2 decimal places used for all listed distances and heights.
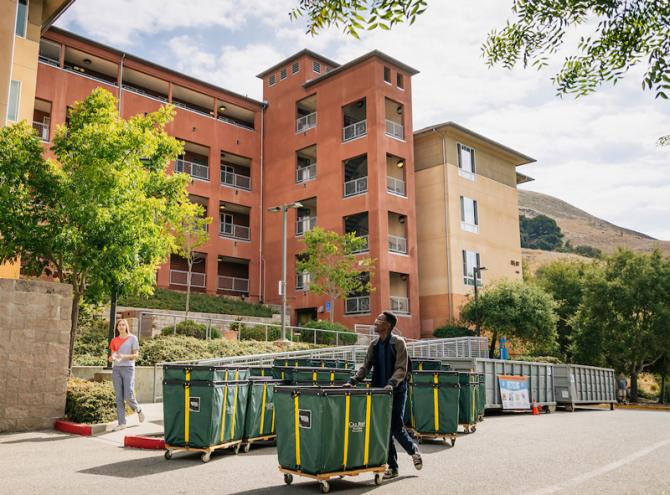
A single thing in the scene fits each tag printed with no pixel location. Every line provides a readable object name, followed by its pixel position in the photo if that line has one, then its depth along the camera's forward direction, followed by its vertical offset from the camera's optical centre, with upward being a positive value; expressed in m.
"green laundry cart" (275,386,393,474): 7.07 -0.86
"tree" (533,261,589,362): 43.88 +4.51
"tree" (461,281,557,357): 33.38 +2.03
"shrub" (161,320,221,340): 23.77 +0.87
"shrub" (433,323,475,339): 33.28 +1.06
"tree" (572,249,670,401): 35.00 +2.16
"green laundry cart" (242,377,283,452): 9.90 -0.96
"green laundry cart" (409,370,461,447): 11.20 -0.96
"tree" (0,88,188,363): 14.56 +3.57
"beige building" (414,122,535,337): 36.78 +8.17
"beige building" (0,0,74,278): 23.62 +11.46
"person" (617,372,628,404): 34.57 -2.09
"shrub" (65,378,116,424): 11.85 -0.95
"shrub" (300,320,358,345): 28.31 +0.80
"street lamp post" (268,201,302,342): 24.54 +2.72
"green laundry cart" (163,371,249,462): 9.01 -0.90
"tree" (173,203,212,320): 28.86 +5.71
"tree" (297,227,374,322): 31.39 +4.50
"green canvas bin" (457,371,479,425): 12.87 -0.98
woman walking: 11.50 -0.30
